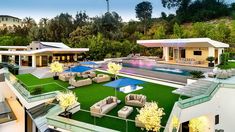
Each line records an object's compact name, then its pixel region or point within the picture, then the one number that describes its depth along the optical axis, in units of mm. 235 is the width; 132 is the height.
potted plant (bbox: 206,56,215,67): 18414
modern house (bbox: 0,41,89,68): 22210
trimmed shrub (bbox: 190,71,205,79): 12910
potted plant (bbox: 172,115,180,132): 6956
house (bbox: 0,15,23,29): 65819
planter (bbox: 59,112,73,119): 8397
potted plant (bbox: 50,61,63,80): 16239
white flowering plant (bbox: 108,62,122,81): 14655
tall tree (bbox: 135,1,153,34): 63252
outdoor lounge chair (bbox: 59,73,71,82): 15676
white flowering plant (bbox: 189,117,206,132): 9400
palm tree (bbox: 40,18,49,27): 41055
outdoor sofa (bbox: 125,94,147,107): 9743
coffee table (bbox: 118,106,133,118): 8492
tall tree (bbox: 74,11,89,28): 46869
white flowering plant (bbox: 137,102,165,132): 6719
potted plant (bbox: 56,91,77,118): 8355
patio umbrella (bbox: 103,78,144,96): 10094
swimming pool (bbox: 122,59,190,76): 17478
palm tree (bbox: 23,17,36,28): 53874
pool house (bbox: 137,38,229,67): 19370
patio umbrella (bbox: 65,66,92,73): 15222
